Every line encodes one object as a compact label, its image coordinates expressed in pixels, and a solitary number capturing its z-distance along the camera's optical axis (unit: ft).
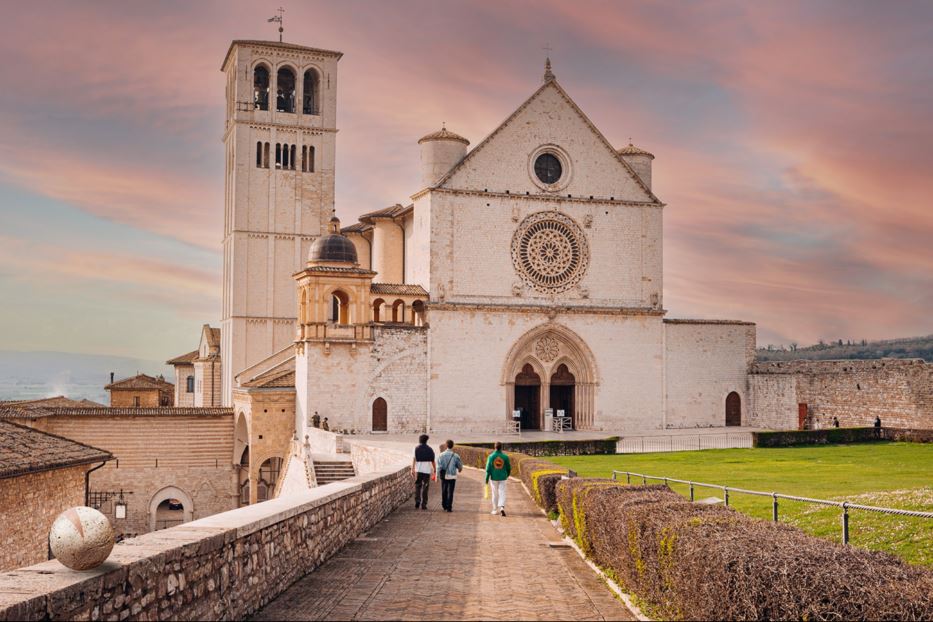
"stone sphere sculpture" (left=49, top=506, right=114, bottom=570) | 20.77
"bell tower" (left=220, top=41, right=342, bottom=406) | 190.60
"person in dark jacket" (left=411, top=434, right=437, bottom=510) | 63.62
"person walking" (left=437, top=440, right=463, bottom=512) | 62.59
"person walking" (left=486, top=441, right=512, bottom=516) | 60.05
